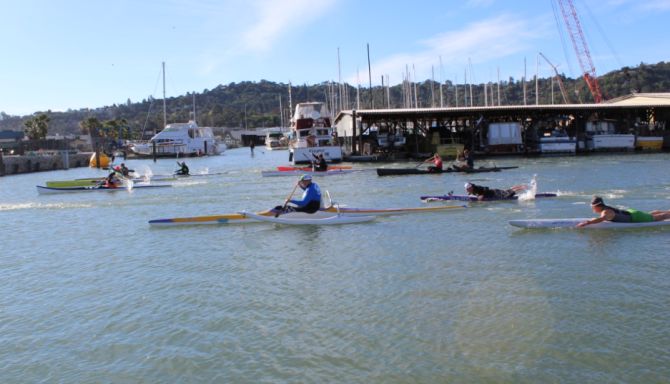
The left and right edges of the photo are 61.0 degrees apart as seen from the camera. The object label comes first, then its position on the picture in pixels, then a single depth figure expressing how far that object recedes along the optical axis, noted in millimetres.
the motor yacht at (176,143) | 80125
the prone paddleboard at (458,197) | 21219
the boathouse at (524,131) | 50906
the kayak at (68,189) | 30188
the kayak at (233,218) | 18078
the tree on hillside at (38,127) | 88938
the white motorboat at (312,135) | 48344
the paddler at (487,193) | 21188
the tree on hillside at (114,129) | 116056
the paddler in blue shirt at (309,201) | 17422
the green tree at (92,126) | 110125
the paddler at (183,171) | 38844
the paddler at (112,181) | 30172
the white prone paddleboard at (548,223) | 15680
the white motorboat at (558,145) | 51281
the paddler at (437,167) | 32312
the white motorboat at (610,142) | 52125
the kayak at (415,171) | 32241
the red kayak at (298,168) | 38125
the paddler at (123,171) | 32562
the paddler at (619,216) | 15023
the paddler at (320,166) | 36594
